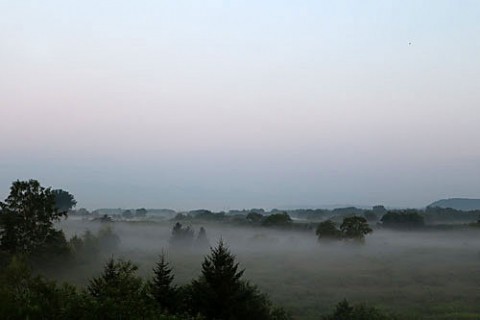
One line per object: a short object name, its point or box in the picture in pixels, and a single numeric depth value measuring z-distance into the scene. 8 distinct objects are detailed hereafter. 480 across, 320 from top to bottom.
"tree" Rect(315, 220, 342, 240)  108.25
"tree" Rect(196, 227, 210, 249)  125.95
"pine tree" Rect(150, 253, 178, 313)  29.59
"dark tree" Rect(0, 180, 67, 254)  57.72
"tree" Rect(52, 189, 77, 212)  197.02
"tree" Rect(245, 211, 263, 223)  195.98
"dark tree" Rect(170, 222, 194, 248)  126.81
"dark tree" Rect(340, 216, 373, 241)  103.48
